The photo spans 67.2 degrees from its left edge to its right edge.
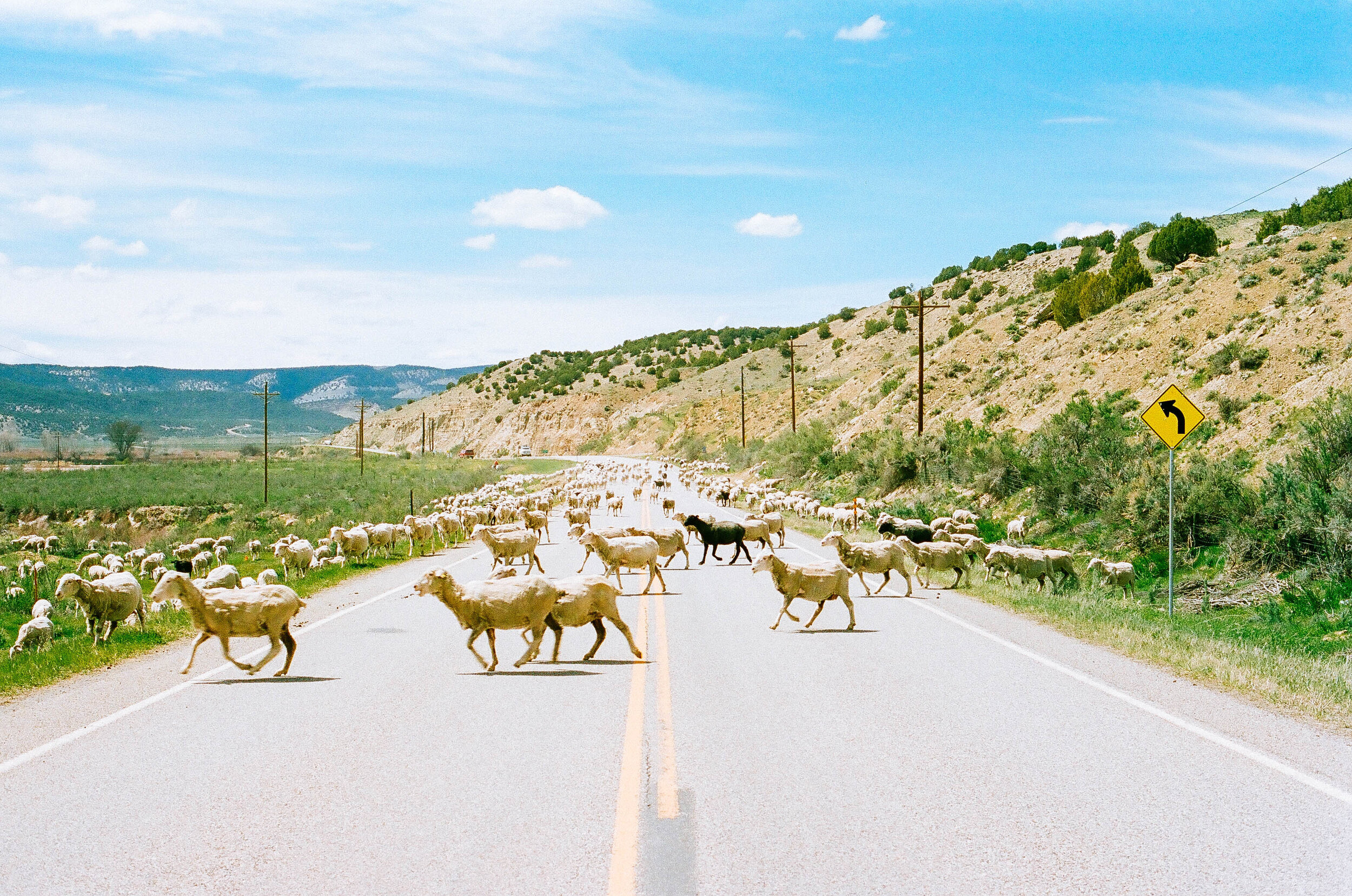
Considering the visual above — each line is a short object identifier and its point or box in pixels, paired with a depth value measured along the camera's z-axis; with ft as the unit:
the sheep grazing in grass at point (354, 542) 74.69
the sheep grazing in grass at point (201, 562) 76.22
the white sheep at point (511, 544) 60.03
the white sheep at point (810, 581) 41.93
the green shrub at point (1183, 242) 199.62
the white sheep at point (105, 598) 41.52
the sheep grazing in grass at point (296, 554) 67.87
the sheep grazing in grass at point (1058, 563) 59.62
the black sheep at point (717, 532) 73.31
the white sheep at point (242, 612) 32.40
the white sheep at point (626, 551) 52.60
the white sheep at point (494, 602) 32.76
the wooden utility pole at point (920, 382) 132.05
